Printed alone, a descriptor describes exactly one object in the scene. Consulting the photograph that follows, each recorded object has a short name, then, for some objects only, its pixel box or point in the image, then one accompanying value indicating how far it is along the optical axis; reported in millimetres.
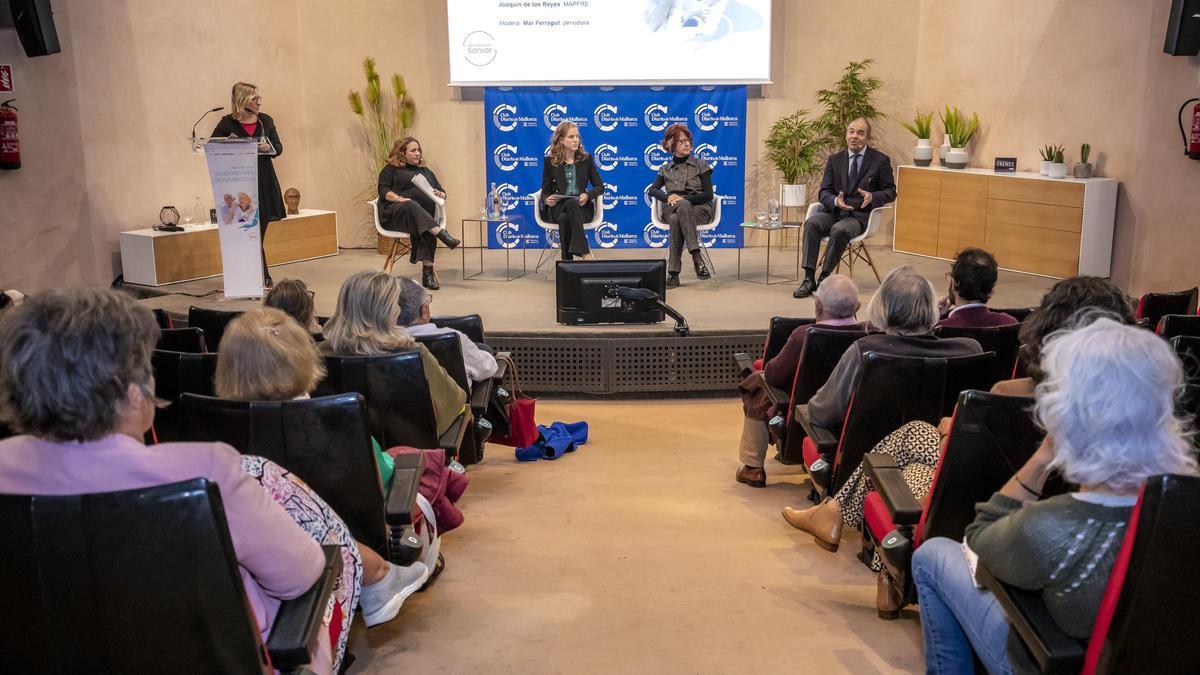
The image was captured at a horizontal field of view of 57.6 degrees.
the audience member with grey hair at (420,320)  3867
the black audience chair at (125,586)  1609
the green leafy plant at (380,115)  9445
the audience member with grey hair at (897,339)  3338
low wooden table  7652
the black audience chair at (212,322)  4246
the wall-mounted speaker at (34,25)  6664
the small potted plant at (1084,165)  7750
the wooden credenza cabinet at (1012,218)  7664
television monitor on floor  6109
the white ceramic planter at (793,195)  8180
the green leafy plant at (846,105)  9352
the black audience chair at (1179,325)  3951
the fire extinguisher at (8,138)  6715
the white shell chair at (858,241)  7434
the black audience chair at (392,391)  3180
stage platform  6055
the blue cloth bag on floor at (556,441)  4859
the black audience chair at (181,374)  3197
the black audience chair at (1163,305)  4723
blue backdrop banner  9602
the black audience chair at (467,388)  3791
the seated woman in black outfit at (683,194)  7828
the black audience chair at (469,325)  4367
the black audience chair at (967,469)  2393
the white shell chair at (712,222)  8008
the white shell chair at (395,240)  7891
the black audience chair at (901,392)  3141
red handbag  4609
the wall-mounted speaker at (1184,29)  6707
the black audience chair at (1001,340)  3850
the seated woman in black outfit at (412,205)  7703
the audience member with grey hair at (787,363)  3953
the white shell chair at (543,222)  8211
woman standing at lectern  7148
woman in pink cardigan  1699
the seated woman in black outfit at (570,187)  7953
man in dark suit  7301
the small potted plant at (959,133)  8883
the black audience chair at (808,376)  3686
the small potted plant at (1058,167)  7887
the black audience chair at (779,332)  4227
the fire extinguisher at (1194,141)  6742
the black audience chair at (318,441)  2400
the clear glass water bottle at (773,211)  7582
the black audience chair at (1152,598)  1668
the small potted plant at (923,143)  9188
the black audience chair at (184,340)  3760
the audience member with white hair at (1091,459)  1802
